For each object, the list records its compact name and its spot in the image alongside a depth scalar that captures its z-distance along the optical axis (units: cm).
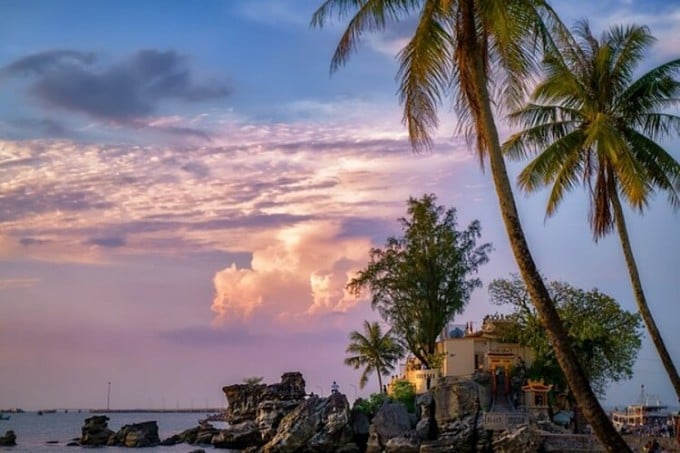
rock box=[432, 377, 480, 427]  4222
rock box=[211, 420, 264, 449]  5925
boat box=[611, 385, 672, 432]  7231
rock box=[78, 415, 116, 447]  7369
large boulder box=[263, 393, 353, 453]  4497
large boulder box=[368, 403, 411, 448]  4391
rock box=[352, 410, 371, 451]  4658
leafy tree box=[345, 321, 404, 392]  5959
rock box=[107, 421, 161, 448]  7019
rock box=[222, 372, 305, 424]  5724
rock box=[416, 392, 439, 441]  4247
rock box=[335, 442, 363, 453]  4469
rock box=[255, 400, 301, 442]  5256
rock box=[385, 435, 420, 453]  4172
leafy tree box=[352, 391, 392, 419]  4772
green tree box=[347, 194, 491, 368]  5138
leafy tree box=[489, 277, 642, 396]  4716
